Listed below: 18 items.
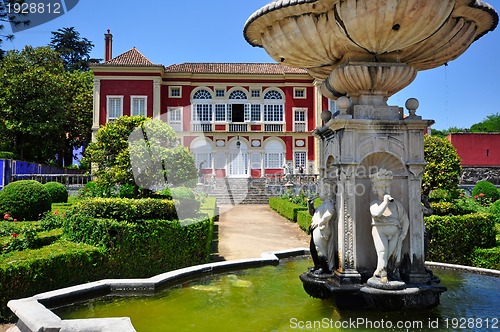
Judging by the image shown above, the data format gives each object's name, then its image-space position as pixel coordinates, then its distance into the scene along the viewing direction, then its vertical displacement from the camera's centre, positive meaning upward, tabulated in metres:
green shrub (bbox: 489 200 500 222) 14.13 -1.02
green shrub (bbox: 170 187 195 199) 11.95 -0.35
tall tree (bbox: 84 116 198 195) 13.72 +0.84
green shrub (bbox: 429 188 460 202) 13.20 -0.41
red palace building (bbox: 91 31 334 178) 34.62 +5.72
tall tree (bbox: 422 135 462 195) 12.83 +0.46
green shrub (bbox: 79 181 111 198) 14.52 -0.39
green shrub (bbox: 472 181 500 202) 19.17 -0.50
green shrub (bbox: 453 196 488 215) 8.98 -0.87
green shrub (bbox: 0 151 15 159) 24.46 +1.62
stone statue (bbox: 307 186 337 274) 4.55 -0.59
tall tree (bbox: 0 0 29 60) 24.31 +10.41
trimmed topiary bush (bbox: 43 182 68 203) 17.41 -0.45
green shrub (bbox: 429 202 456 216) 8.75 -0.61
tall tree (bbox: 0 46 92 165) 28.83 +5.63
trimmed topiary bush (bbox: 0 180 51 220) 12.98 -0.60
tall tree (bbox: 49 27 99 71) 49.56 +16.93
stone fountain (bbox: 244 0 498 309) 4.08 +0.57
